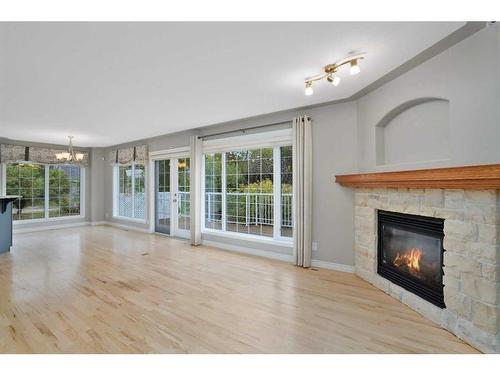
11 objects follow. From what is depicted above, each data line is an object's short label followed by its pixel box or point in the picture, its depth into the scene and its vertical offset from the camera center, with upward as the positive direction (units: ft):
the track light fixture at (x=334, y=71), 7.73 +3.90
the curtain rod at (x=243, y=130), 13.88 +3.60
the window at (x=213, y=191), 17.48 -0.11
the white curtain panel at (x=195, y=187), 17.43 +0.17
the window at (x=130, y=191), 23.54 -0.12
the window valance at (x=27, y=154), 20.63 +3.05
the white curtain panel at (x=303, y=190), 12.67 -0.05
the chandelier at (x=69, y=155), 19.44 +2.73
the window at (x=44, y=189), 21.98 +0.10
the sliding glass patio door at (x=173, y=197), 19.89 -0.58
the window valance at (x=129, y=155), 22.12 +3.17
